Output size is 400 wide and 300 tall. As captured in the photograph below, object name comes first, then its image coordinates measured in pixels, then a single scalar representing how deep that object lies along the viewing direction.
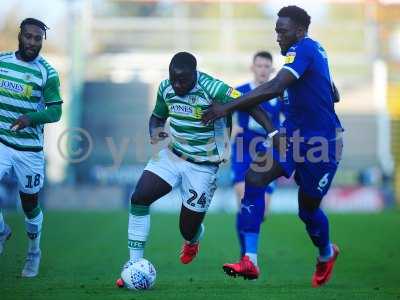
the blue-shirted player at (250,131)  25.98
